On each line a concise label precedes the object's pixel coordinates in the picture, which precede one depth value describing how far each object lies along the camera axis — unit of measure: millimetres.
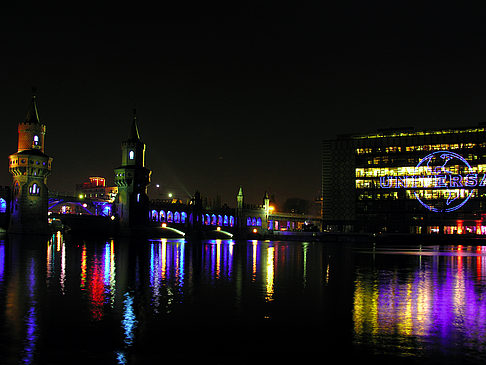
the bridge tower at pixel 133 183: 140750
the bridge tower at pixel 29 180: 131750
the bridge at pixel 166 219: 134750
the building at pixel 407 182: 175500
